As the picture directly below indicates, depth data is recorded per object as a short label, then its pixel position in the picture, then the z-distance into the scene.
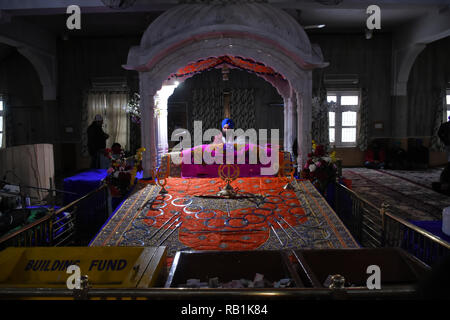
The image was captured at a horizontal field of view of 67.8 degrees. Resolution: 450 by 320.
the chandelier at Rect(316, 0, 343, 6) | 7.57
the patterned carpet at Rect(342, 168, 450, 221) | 6.26
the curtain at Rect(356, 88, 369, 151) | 12.20
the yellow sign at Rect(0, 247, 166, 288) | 2.20
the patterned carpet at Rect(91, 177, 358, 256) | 3.63
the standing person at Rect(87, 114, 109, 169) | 7.79
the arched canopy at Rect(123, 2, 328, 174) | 6.04
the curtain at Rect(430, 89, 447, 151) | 12.30
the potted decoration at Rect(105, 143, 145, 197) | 5.47
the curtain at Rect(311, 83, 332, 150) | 12.05
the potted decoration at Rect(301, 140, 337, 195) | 5.47
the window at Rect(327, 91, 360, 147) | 12.37
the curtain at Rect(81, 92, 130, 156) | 12.05
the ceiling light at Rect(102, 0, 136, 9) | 6.94
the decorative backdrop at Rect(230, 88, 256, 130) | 12.58
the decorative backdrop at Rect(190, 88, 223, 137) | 12.57
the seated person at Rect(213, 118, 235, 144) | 7.90
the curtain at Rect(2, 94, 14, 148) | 12.06
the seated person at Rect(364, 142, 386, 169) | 12.08
